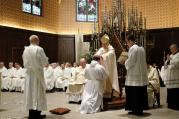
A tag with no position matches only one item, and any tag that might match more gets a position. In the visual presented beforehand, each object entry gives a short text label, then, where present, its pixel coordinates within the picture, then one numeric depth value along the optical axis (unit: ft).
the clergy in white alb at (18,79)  30.55
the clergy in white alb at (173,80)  18.92
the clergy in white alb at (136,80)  16.93
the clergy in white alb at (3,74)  31.63
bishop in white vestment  19.59
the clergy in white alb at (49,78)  30.65
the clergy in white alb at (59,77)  31.33
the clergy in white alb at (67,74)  31.46
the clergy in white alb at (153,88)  19.70
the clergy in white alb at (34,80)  16.27
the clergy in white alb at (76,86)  22.44
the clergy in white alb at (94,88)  18.13
